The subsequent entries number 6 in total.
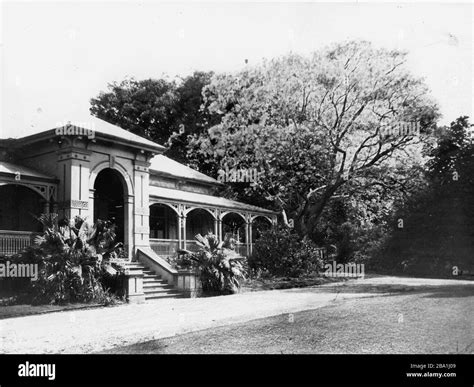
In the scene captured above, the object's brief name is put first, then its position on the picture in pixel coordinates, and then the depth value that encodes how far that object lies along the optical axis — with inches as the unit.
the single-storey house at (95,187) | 658.2
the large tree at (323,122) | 1027.9
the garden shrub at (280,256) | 933.9
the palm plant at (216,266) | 697.6
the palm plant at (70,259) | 530.6
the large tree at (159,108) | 1466.5
